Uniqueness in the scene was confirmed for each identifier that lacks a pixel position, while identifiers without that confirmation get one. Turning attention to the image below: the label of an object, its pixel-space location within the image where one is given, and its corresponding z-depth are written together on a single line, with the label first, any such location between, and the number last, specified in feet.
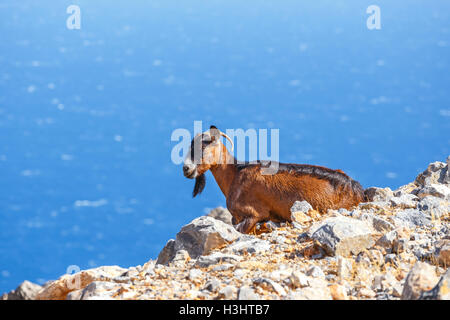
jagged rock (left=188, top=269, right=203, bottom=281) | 55.01
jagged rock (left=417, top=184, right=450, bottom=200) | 78.09
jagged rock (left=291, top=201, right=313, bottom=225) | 75.57
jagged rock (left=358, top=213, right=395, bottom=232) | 64.64
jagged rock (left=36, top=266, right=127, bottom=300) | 59.72
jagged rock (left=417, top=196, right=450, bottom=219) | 71.26
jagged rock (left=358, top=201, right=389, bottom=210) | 76.13
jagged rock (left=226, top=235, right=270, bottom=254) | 63.00
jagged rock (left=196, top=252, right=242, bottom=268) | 59.16
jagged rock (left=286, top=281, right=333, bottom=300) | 48.93
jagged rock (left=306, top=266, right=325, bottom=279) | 53.67
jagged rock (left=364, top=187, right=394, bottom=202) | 85.05
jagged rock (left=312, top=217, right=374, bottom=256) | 58.95
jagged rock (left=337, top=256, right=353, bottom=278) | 53.78
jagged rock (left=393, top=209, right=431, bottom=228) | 68.28
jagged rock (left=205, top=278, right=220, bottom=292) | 50.98
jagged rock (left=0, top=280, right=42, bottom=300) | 56.08
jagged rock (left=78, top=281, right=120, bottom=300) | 52.34
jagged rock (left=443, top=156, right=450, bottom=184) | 90.98
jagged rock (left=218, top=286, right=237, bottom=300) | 48.96
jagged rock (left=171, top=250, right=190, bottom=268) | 64.18
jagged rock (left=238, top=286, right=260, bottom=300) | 47.93
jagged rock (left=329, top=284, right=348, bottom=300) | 49.52
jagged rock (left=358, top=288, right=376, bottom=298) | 50.42
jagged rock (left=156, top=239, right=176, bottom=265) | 73.64
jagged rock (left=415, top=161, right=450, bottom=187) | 92.07
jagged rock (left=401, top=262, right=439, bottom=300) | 46.50
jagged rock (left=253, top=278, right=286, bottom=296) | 49.80
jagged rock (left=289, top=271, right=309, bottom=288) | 50.83
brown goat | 85.87
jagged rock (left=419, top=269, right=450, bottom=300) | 44.53
